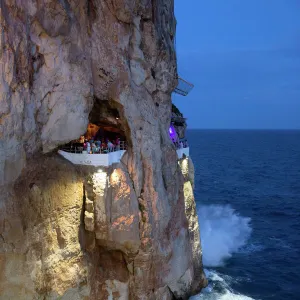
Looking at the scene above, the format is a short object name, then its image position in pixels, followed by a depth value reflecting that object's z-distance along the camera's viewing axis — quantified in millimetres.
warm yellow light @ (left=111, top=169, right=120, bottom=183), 24184
